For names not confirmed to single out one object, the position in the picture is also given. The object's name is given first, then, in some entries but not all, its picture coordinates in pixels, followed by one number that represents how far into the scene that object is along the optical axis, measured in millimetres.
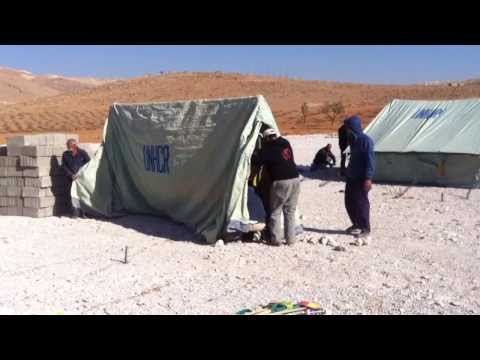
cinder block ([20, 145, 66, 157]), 10609
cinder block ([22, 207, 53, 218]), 10578
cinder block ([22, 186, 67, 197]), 10586
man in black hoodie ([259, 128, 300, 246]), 8164
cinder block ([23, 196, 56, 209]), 10562
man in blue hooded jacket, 8516
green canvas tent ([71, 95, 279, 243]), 8617
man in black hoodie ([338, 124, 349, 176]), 11582
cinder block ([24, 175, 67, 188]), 10609
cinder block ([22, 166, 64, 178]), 10609
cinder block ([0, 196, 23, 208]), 10773
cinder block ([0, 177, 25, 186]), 10805
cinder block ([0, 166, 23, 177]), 10805
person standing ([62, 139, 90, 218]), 10773
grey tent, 12352
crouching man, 14750
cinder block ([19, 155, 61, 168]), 10619
